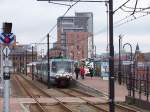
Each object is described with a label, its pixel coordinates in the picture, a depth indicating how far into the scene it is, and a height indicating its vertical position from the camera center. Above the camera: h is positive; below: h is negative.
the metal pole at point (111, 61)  17.09 +0.37
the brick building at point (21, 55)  180.50 +5.93
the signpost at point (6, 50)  22.64 +0.99
